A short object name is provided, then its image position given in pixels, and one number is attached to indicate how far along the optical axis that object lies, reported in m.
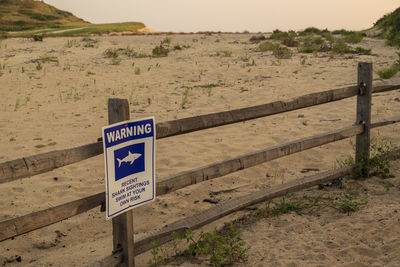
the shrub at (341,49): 17.59
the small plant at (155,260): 3.66
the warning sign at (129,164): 3.05
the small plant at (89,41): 20.80
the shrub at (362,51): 17.30
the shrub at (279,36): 22.69
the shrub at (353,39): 22.08
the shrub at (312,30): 28.31
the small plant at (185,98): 10.51
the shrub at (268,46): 18.39
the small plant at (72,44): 20.50
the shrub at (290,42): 19.89
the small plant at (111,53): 17.29
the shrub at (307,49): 17.92
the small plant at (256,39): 23.06
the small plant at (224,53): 17.67
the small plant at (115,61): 15.98
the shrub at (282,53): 16.83
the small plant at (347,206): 4.68
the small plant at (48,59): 15.88
